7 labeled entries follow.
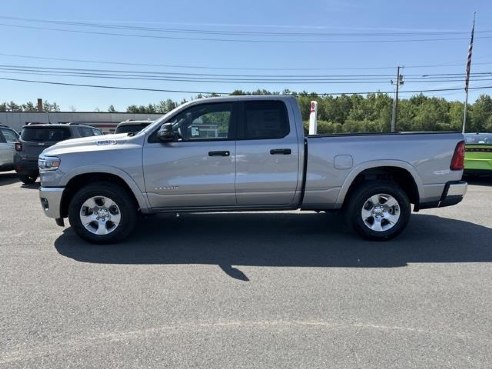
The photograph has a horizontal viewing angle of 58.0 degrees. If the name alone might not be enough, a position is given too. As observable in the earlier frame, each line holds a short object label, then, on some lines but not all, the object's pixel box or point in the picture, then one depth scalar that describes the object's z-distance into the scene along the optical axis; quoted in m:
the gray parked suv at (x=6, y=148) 14.00
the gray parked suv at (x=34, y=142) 12.47
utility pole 60.31
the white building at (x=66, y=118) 54.51
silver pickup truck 6.02
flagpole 36.62
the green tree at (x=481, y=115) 94.69
